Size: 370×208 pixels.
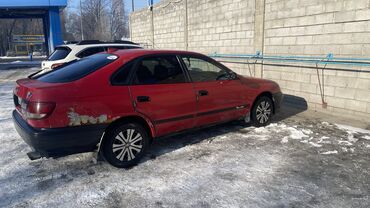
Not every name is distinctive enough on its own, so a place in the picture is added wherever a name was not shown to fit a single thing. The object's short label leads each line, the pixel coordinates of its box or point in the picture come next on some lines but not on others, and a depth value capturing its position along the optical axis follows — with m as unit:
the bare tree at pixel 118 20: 66.31
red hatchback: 3.59
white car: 8.45
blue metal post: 21.45
